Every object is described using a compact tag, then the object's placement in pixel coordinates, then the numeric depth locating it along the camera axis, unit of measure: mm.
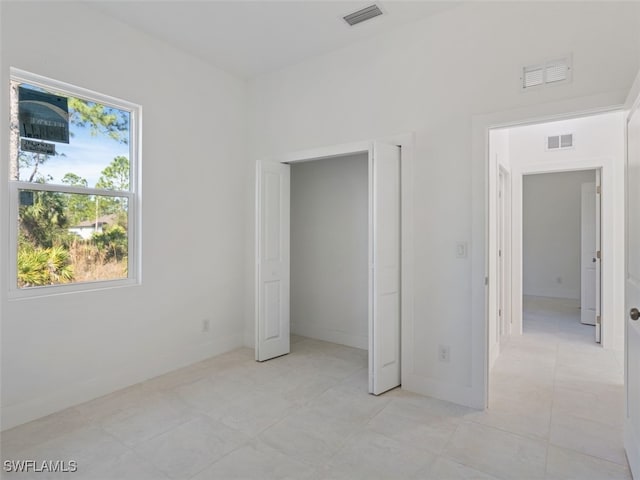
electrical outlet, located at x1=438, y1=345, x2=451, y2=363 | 2904
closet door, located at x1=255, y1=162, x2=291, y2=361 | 3764
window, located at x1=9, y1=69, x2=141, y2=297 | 2604
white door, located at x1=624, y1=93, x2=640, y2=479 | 1897
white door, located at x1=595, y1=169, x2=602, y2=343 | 4262
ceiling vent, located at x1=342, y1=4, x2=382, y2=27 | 2894
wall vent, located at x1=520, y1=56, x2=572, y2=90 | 2436
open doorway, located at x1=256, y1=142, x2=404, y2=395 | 2971
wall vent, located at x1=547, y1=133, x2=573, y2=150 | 4562
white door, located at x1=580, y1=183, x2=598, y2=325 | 5238
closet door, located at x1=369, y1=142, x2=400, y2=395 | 2949
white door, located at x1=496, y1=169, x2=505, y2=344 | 4250
